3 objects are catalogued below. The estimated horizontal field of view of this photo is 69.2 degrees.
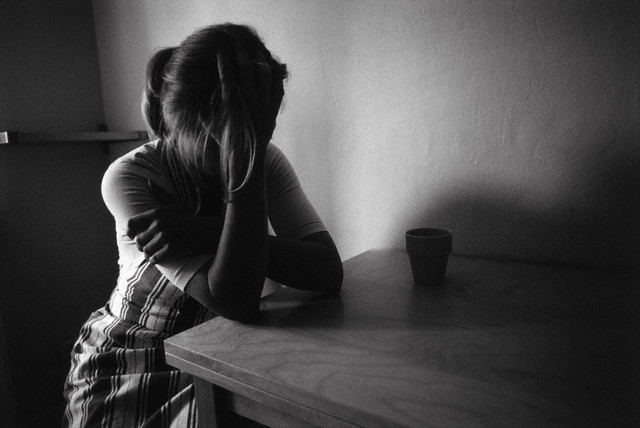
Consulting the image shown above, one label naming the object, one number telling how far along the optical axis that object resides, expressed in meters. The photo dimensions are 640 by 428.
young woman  0.74
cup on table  0.81
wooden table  0.46
